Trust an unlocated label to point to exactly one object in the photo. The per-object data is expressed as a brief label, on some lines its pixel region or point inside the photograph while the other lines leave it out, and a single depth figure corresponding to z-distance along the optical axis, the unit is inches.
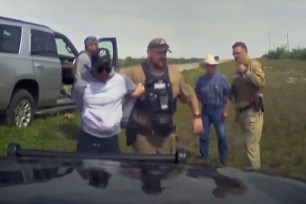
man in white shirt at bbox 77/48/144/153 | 185.9
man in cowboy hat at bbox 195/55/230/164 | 288.6
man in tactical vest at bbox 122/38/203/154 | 189.7
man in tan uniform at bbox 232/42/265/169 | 258.0
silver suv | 335.7
